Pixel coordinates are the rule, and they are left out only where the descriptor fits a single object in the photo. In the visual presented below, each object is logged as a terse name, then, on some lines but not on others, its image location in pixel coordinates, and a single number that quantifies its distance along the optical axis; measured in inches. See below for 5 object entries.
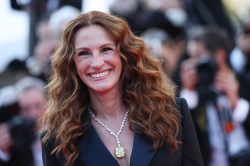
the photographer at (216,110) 403.3
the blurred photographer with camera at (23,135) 429.0
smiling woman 260.3
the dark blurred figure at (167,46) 481.1
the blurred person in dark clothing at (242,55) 487.5
